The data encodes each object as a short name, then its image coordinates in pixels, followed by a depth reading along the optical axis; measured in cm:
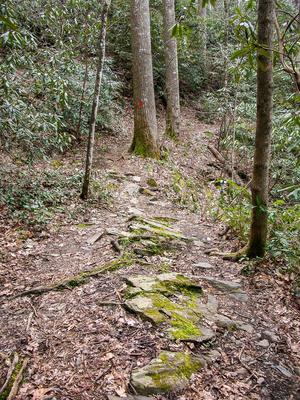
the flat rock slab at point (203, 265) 487
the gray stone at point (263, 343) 339
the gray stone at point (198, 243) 570
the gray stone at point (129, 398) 246
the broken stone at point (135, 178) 846
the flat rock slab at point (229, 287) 420
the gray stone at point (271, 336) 349
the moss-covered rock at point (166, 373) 256
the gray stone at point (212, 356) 303
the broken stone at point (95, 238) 535
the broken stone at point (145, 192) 798
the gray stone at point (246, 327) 359
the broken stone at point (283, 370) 306
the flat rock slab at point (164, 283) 388
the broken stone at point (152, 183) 848
